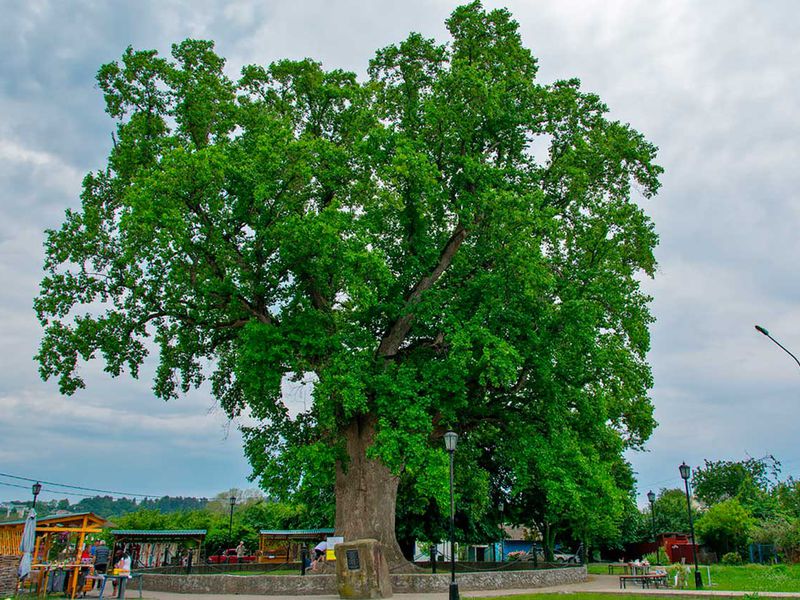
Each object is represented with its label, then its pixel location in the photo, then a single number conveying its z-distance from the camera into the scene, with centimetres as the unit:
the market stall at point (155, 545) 2829
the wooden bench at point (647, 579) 2195
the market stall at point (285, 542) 3369
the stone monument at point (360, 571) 1662
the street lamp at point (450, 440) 1703
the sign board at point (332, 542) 2002
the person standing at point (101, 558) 1728
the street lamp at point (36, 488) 2330
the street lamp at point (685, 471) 2346
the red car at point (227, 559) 3563
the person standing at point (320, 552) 2174
